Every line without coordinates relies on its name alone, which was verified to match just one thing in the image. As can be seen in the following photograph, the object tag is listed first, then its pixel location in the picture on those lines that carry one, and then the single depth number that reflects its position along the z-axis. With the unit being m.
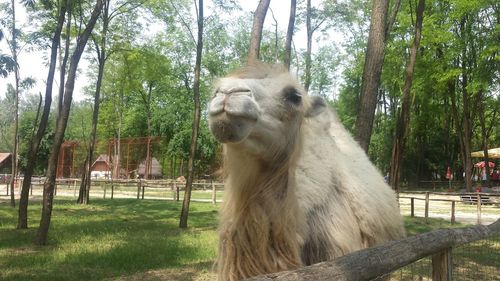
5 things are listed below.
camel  2.63
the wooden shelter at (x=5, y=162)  52.86
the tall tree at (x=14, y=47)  17.70
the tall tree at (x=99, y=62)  19.39
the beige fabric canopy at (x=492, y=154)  30.48
